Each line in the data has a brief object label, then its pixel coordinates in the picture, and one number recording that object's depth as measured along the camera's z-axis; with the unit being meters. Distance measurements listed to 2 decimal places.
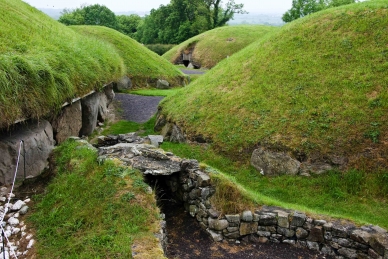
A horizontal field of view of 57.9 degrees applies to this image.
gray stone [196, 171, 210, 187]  8.73
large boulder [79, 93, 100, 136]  13.50
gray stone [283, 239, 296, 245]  8.27
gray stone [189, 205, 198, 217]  9.00
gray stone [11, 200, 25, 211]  7.57
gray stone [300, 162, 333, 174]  10.36
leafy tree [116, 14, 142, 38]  86.83
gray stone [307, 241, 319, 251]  8.09
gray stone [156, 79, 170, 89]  26.62
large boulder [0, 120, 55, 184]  8.10
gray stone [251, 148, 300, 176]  10.73
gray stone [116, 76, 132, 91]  24.28
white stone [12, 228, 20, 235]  6.94
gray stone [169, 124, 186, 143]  13.59
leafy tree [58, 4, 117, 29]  80.88
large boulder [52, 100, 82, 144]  10.69
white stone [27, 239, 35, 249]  6.58
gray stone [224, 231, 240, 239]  8.34
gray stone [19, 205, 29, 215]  7.53
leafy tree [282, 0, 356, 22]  52.41
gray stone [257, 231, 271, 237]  8.34
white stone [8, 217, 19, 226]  7.16
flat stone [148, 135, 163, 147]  12.98
